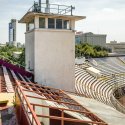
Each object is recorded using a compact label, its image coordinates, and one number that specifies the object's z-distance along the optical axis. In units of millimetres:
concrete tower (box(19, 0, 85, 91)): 10434
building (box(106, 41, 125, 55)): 91463
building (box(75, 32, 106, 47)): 105387
